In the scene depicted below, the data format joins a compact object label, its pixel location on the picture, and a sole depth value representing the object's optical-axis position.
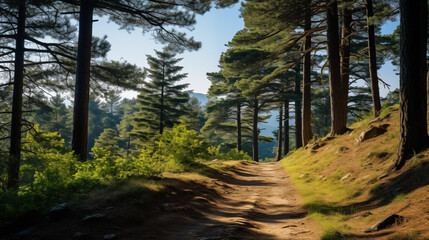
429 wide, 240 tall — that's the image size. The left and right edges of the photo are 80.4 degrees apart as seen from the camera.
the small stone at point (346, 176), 7.22
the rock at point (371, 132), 8.87
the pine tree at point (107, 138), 40.95
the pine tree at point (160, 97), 27.81
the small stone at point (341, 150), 9.70
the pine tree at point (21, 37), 9.35
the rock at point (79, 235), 3.44
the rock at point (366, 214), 4.46
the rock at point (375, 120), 9.95
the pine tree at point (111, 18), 9.10
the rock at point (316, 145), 12.66
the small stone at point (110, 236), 3.51
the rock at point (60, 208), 3.91
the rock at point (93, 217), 3.84
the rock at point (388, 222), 3.73
